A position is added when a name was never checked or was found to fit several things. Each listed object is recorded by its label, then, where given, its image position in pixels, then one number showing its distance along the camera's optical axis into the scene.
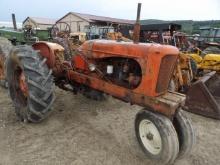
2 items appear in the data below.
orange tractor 1.82
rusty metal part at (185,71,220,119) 2.87
